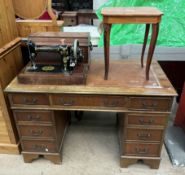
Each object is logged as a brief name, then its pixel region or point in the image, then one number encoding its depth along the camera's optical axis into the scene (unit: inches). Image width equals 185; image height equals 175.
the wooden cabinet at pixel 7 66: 58.2
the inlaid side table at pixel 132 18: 47.5
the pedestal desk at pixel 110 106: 51.8
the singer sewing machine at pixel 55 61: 53.7
